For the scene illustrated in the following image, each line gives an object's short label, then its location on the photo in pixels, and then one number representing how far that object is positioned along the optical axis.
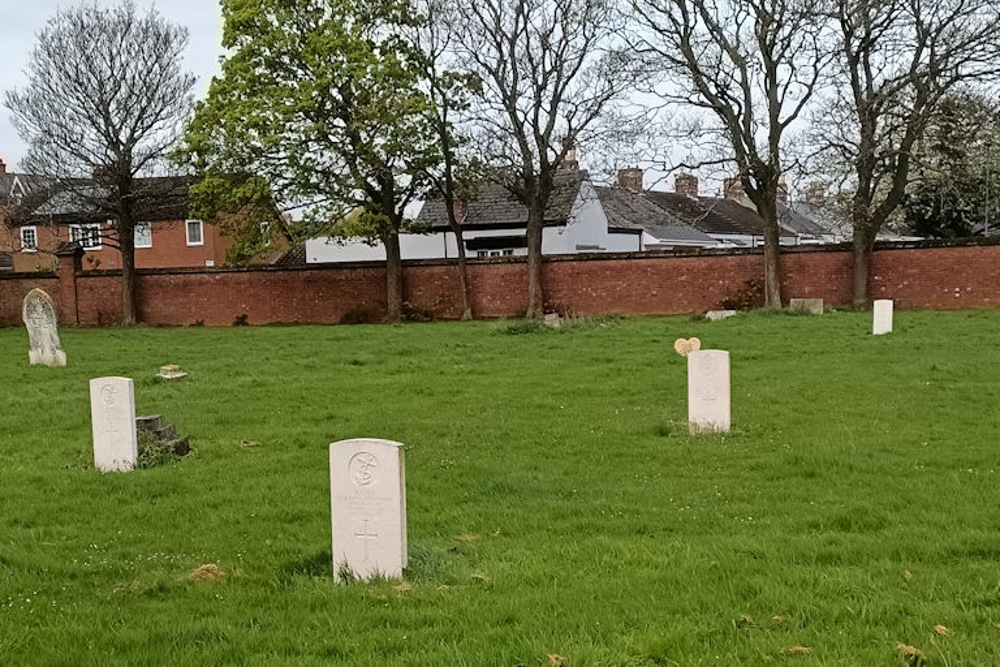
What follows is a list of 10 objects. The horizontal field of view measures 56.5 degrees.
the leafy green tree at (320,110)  30.50
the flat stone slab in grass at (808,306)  26.09
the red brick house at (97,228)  34.88
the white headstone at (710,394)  9.59
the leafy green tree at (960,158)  26.41
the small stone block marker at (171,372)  15.25
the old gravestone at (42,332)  17.92
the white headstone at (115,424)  8.61
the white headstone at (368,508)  5.42
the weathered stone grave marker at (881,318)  19.92
